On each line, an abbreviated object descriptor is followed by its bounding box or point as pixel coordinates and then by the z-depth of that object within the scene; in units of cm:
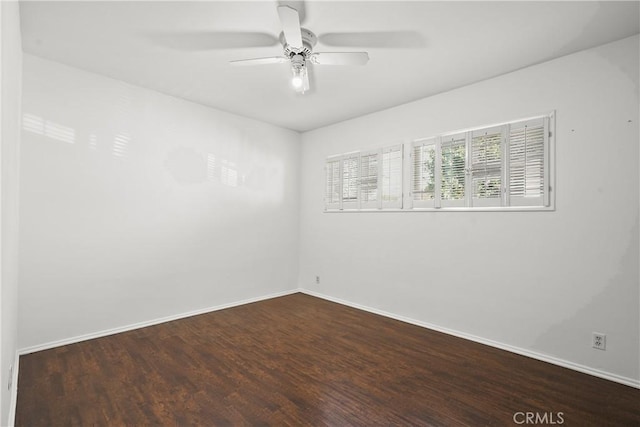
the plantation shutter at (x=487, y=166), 316
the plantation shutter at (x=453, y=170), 344
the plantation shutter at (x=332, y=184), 482
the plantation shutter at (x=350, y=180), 456
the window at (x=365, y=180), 409
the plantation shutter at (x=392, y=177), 402
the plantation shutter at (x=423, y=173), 369
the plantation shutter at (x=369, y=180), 430
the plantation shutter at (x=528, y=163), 289
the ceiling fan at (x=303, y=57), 243
